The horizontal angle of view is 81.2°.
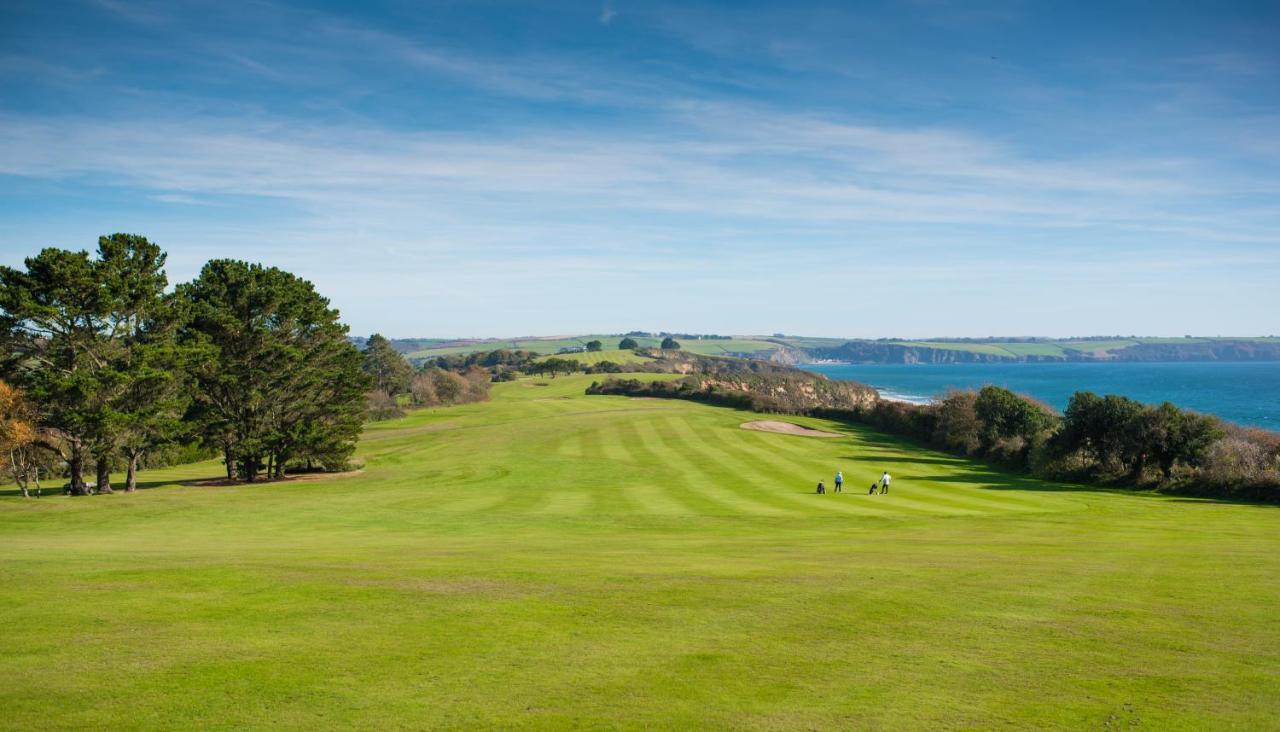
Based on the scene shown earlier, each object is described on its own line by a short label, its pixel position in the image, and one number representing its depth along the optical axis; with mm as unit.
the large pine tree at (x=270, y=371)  49156
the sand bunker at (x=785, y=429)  81375
